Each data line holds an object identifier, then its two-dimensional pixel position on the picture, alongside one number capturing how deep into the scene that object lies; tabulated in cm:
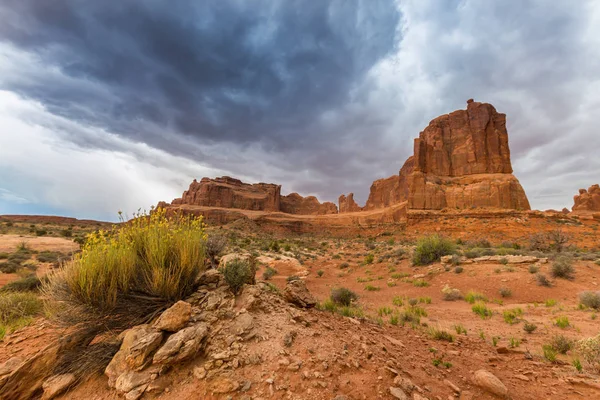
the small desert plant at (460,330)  600
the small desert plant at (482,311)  767
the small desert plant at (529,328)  605
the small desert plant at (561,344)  480
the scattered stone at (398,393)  277
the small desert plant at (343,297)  896
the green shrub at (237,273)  466
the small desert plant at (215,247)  757
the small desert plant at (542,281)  1026
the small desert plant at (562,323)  625
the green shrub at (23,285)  833
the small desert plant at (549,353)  428
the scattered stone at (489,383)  326
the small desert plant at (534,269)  1153
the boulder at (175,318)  318
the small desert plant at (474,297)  962
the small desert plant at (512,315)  692
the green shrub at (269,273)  1475
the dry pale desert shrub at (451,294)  1016
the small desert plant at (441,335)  535
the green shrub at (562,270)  1084
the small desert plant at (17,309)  530
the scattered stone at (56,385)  280
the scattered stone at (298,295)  541
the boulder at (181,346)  281
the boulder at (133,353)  276
